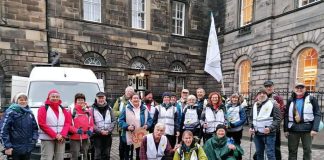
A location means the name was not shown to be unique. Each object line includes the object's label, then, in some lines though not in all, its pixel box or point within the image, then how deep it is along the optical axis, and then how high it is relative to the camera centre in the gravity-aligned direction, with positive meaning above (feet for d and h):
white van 23.40 -0.92
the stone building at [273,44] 46.24 +6.38
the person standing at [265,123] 18.01 -3.18
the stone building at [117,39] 48.87 +7.52
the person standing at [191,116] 20.24 -3.06
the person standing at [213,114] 19.36 -2.78
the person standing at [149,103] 20.67 -2.21
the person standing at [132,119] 19.38 -3.22
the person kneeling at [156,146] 16.48 -4.39
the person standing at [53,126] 16.85 -3.31
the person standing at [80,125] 18.45 -3.48
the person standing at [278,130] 20.02 -3.90
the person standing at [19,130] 15.51 -3.33
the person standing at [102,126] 19.01 -3.64
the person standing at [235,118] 20.15 -3.16
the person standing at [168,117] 20.53 -3.19
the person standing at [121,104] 20.31 -2.35
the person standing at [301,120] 18.17 -2.97
